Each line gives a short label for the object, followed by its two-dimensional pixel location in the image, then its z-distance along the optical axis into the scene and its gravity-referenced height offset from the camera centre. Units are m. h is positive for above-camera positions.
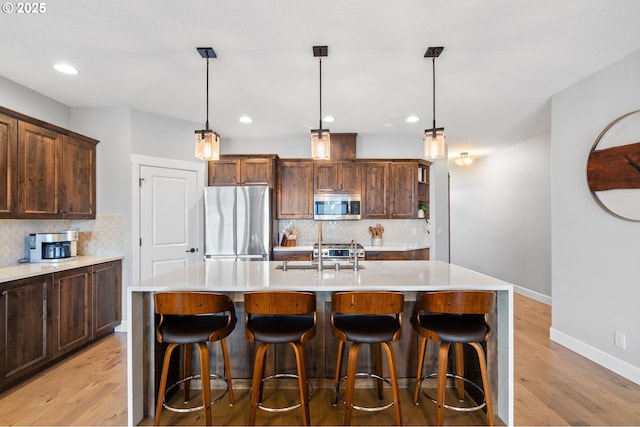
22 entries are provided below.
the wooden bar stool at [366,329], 1.91 -0.70
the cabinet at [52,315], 2.52 -0.93
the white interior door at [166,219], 4.07 -0.06
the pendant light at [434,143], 2.47 +0.55
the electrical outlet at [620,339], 2.76 -1.07
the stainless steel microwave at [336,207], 5.06 +0.12
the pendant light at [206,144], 2.53 +0.56
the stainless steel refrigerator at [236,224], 4.46 -0.13
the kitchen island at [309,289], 2.02 -0.51
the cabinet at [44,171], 2.81 +0.43
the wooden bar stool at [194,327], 1.92 -0.71
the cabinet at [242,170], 4.86 +0.67
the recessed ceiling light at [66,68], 2.88 +1.33
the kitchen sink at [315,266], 2.65 -0.44
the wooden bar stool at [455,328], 1.93 -0.70
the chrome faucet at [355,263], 2.58 -0.39
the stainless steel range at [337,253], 4.70 -0.56
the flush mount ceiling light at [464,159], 6.30 +1.10
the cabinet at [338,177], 5.09 +0.60
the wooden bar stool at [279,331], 1.90 -0.71
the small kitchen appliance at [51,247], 3.24 -0.33
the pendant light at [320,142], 2.50 +0.56
